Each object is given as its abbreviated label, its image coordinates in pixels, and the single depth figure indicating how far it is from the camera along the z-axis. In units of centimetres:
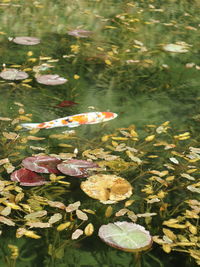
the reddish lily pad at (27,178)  372
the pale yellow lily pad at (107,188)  372
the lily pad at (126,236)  348
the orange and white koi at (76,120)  415
